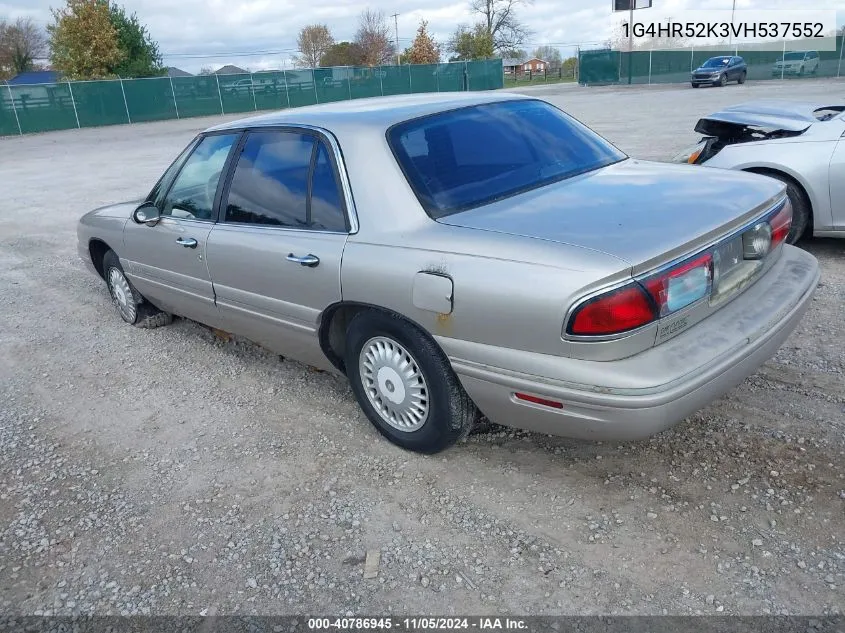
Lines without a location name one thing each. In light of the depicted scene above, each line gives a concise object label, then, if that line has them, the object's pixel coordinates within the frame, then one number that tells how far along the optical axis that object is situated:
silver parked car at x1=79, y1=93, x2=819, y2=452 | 2.47
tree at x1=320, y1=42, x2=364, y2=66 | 63.50
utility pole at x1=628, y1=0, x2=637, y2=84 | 46.71
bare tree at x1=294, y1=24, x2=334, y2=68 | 73.06
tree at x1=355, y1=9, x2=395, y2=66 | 63.53
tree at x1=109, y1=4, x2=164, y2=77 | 38.78
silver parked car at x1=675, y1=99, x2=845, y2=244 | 5.36
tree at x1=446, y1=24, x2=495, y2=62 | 60.78
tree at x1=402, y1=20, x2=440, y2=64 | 61.28
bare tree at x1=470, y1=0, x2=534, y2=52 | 68.88
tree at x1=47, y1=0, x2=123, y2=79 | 37.38
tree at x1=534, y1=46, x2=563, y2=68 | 84.29
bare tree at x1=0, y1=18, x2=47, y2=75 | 56.72
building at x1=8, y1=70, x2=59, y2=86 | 52.19
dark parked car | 34.38
